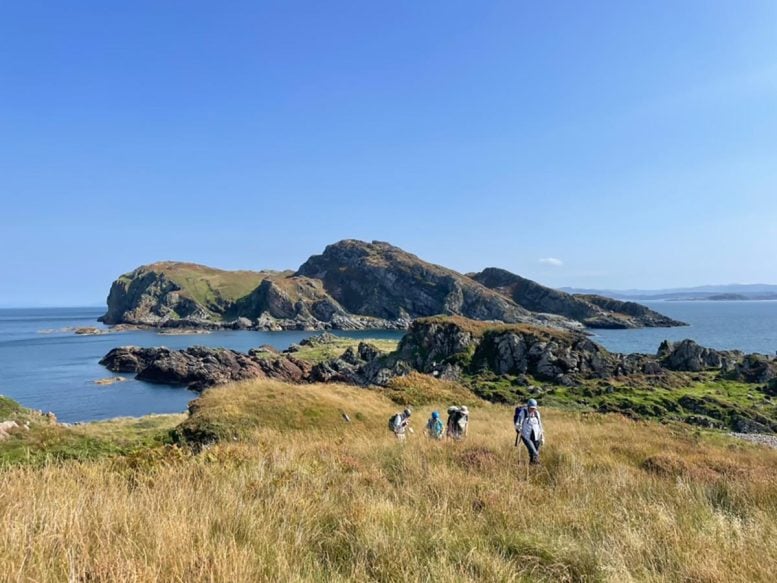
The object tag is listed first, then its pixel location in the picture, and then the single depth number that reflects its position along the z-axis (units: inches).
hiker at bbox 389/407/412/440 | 655.8
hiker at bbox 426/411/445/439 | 609.8
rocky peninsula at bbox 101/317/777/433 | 1483.8
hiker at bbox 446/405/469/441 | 596.7
